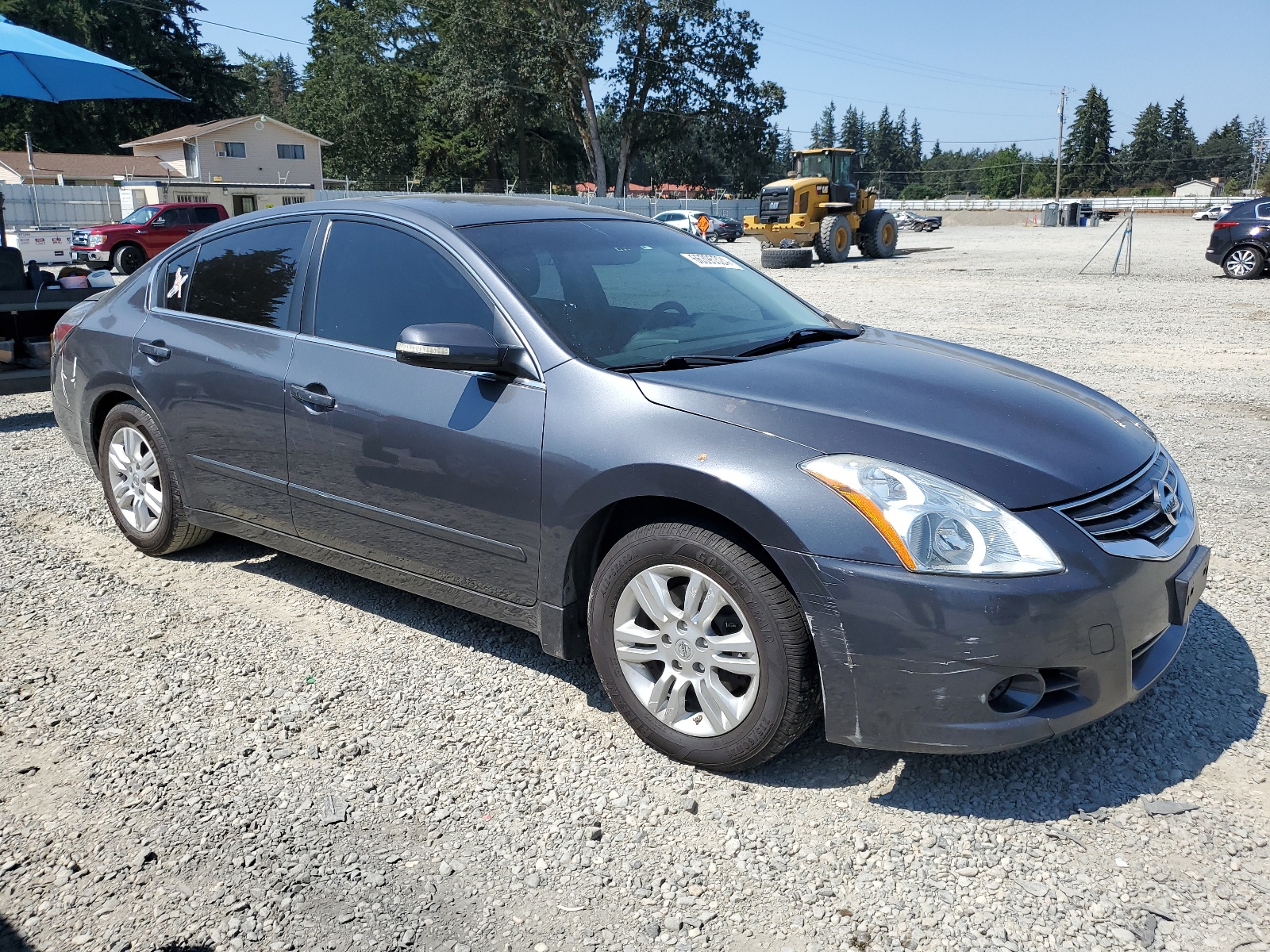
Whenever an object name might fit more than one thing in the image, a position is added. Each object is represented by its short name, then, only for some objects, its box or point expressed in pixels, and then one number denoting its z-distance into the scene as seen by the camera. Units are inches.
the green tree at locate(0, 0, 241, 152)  2416.3
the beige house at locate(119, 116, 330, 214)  2304.9
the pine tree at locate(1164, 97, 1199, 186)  5393.7
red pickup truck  1022.4
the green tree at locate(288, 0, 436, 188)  2576.3
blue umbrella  323.5
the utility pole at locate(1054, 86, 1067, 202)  3562.5
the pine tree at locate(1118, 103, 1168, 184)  5265.8
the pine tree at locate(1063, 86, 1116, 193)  4852.4
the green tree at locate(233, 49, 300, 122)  3513.8
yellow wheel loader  1138.7
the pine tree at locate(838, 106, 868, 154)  6924.2
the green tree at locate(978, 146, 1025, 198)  5182.1
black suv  775.1
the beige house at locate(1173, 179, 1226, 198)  4515.3
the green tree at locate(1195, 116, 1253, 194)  5359.3
